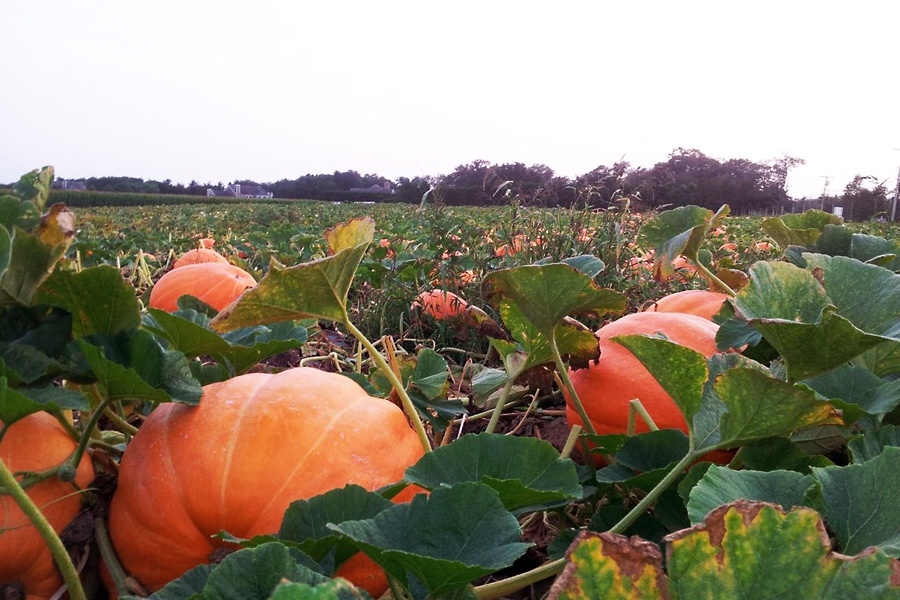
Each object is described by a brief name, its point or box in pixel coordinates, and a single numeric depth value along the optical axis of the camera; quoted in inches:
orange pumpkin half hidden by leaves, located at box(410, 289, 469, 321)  111.0
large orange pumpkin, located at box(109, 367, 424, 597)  39.9
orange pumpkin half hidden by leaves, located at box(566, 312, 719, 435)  57.7
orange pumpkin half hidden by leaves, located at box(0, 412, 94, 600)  36.4
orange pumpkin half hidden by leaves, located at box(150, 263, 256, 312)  117.9
